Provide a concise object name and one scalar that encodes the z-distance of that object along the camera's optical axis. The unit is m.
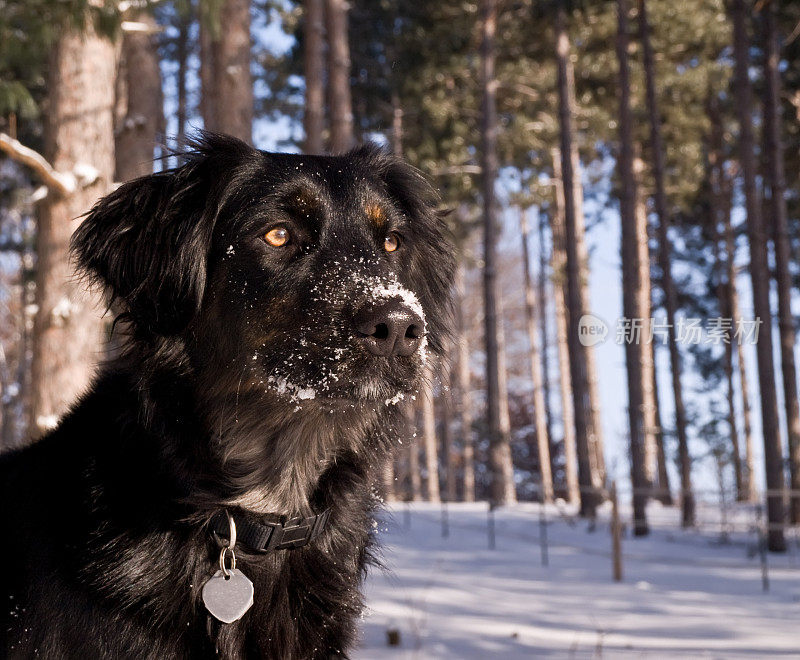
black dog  2.59
